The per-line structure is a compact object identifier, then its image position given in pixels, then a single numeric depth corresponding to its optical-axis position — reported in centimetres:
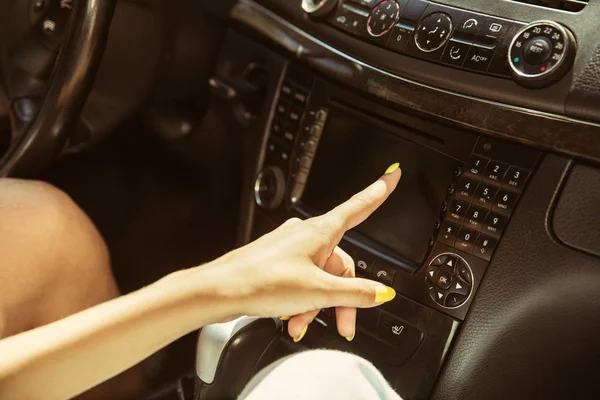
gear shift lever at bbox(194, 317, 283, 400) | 64
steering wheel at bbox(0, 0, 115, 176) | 73
